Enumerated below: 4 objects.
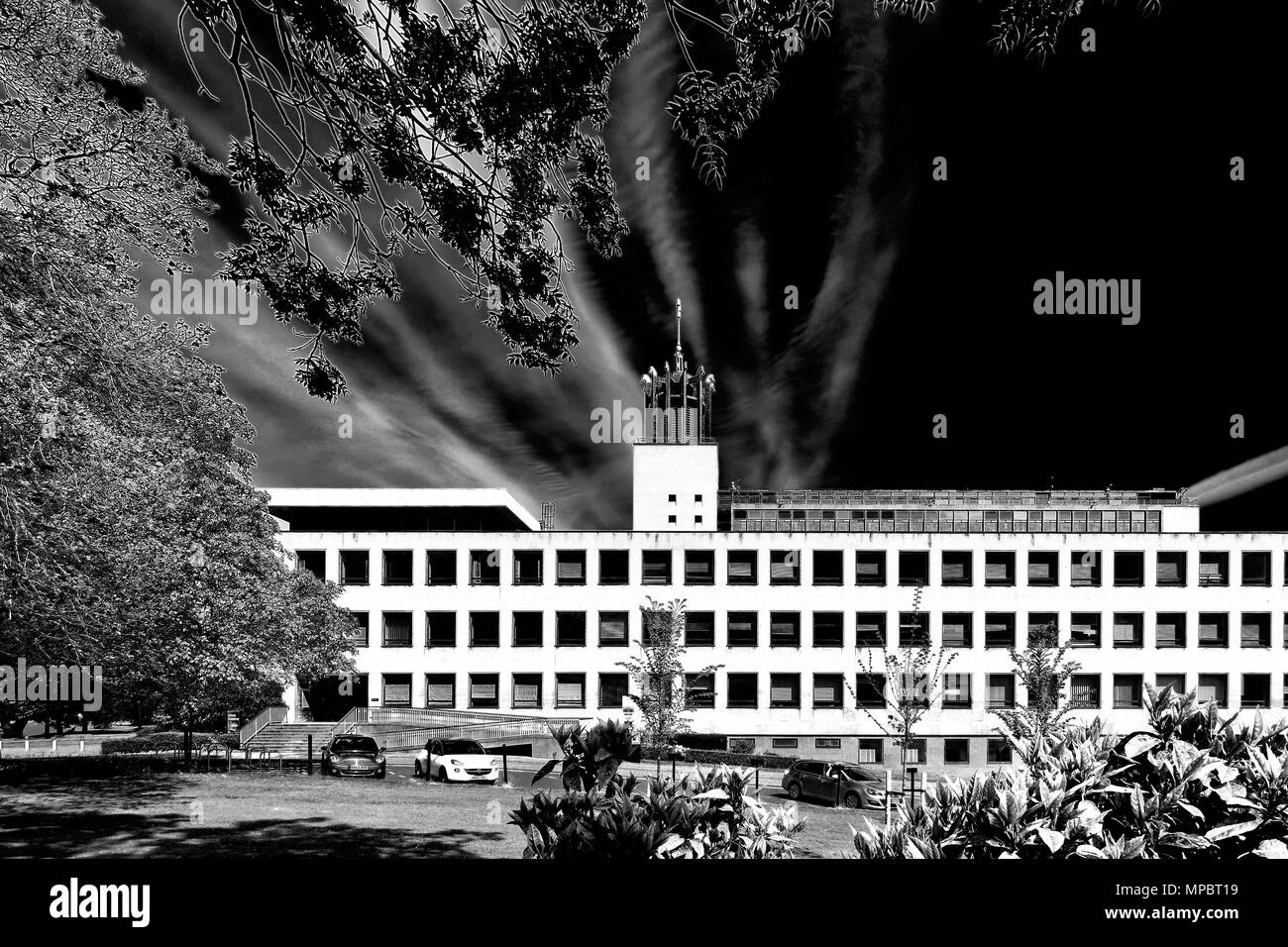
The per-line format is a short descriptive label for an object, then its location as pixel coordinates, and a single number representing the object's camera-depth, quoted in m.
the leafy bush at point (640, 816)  5.00
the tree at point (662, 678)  30.25
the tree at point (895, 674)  36.06
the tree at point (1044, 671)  31.66
